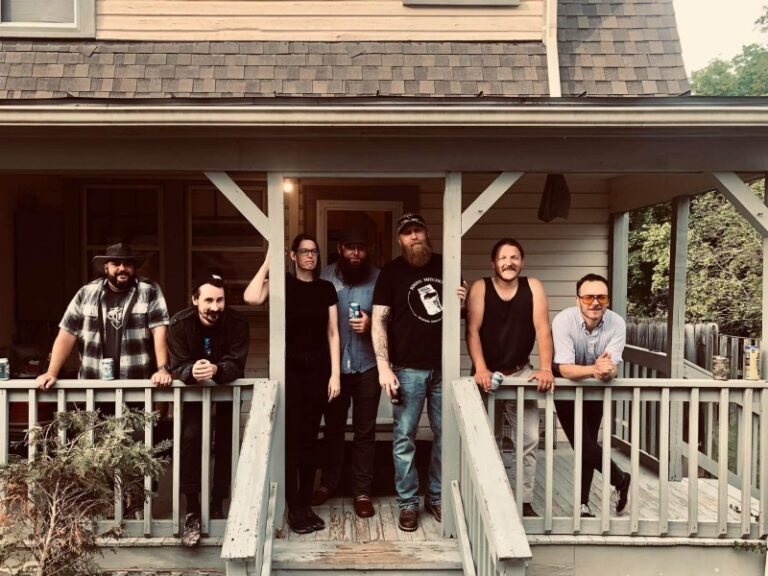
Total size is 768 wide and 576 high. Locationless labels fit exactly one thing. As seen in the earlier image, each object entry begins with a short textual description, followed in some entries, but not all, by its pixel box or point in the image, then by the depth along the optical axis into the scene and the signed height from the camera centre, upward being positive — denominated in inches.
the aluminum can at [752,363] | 161.5 -20.1
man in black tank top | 157.5 -11.0
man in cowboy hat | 153.4 -10.2
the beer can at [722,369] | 160.6 -21.4
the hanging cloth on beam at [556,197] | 217.5 +26.8
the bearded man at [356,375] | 166.6 -24.2
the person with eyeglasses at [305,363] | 162.4 -20.5
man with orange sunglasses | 157.3 -15.4
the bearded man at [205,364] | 150.7 -19.3
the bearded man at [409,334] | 161.9 -13.5
